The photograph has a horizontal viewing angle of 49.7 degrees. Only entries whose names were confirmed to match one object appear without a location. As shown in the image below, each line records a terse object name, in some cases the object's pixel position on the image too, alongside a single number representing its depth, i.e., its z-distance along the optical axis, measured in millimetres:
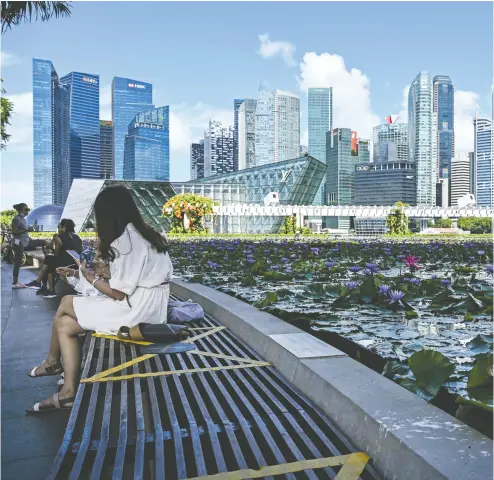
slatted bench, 1853
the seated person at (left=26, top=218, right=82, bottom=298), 7141
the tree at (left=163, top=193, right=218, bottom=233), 29297
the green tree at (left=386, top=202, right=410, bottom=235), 40375
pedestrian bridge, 57500
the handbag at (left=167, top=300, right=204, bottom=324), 3936
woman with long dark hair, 3172
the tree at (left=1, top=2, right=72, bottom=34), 11255
